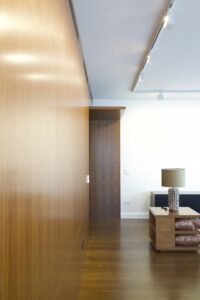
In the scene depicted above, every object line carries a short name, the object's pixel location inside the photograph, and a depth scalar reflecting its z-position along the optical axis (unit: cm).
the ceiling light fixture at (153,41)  275
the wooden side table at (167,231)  456
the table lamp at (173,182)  471
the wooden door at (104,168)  681
